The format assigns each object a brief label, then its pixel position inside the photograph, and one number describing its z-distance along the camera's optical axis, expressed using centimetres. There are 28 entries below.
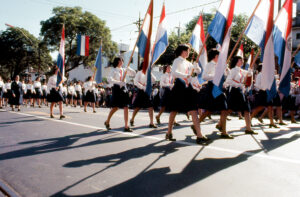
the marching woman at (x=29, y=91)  1858
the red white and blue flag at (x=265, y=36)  545
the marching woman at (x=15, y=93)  1401
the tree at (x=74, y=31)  3878
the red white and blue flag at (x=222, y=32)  539
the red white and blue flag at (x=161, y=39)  686
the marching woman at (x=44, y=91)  2000
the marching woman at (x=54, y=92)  1015
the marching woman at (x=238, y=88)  627
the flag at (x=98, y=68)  1279
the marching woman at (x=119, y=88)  697
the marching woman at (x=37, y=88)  1836
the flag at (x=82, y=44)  2357
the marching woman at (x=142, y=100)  777
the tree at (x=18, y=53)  4622
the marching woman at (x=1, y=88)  1570
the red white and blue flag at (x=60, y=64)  998
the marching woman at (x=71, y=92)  2081
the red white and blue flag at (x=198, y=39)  834
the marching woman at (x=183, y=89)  525
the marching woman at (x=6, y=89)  1639
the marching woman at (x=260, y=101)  809
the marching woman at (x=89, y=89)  1512
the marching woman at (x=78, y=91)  2117
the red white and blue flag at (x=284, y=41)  568
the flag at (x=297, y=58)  838
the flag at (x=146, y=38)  668
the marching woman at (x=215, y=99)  602
